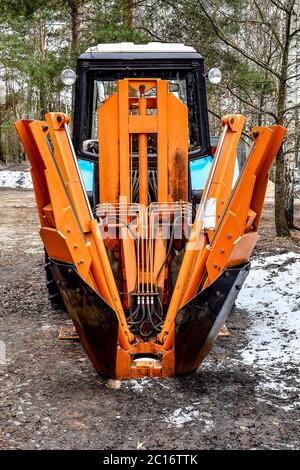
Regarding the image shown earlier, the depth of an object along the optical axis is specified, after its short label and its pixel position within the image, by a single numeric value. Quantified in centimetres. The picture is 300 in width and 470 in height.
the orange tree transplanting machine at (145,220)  355
